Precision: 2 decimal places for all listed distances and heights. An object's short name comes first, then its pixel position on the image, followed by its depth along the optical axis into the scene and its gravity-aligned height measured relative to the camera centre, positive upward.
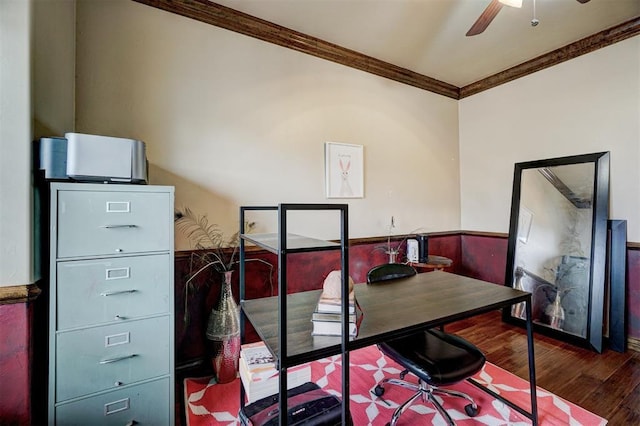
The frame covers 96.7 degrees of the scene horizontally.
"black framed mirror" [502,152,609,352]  2.58 -0.30
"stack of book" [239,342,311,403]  1.63 -0.94
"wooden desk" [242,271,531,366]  1.01 -0.46
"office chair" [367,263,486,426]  1.45 -0.79
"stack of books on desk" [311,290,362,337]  1.04 -0.39
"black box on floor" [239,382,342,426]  1.25 -0.92
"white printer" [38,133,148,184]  1.35 +0.28
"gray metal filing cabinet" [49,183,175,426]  1.34 -0.46
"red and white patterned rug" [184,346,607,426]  1.70 -1.23
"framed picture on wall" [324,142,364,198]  2.83 +0.45
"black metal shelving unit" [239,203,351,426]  0.89 -0.36
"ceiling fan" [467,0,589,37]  1.74 +1.33
